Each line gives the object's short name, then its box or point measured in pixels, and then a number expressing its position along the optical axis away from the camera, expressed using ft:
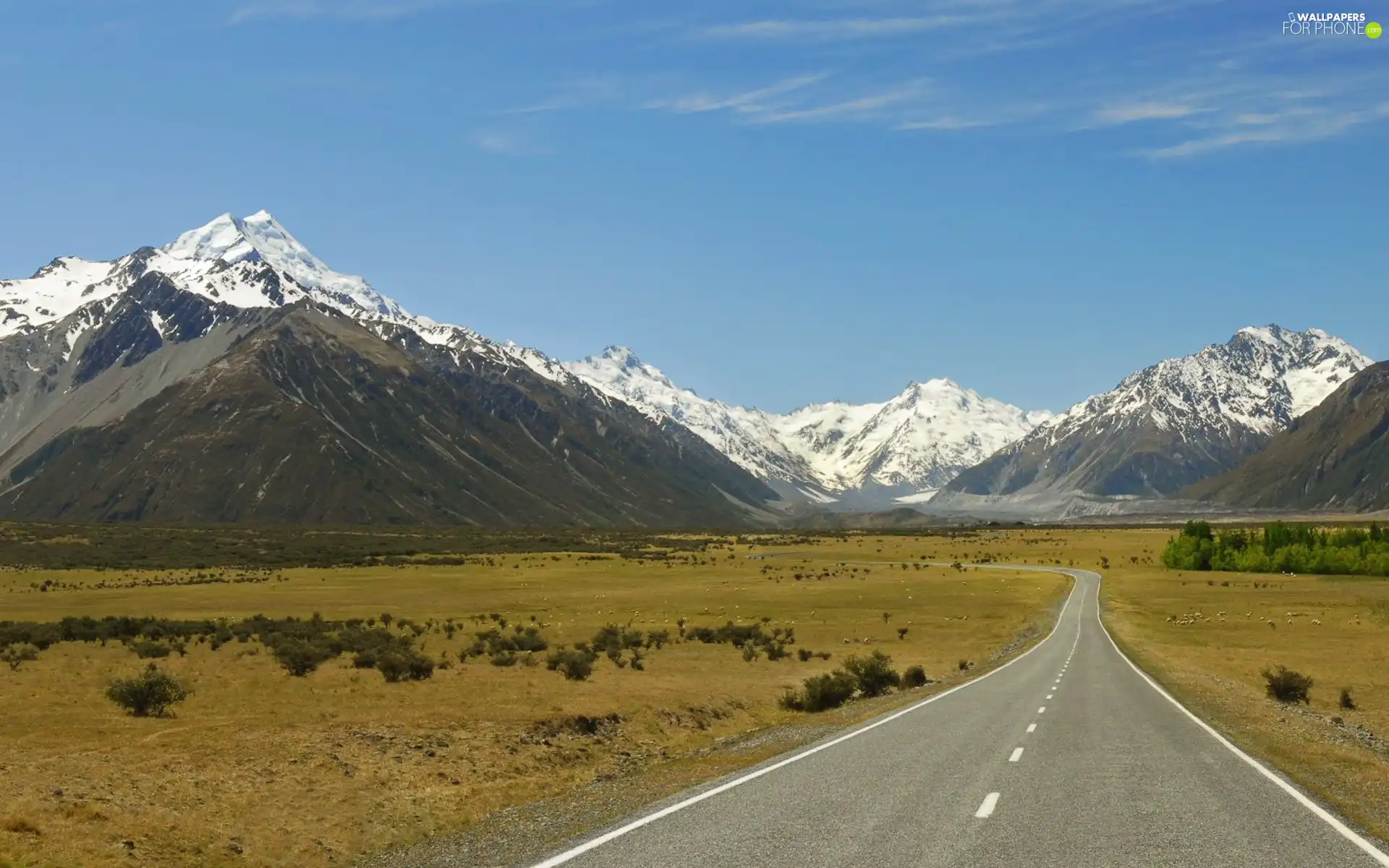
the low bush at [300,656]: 129.39
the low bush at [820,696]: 112.78
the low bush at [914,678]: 134.92
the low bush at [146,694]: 95.55
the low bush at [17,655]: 139.19
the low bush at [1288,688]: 121.60
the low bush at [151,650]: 151.84
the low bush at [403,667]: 123.95
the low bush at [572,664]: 127.26
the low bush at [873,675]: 127.34
